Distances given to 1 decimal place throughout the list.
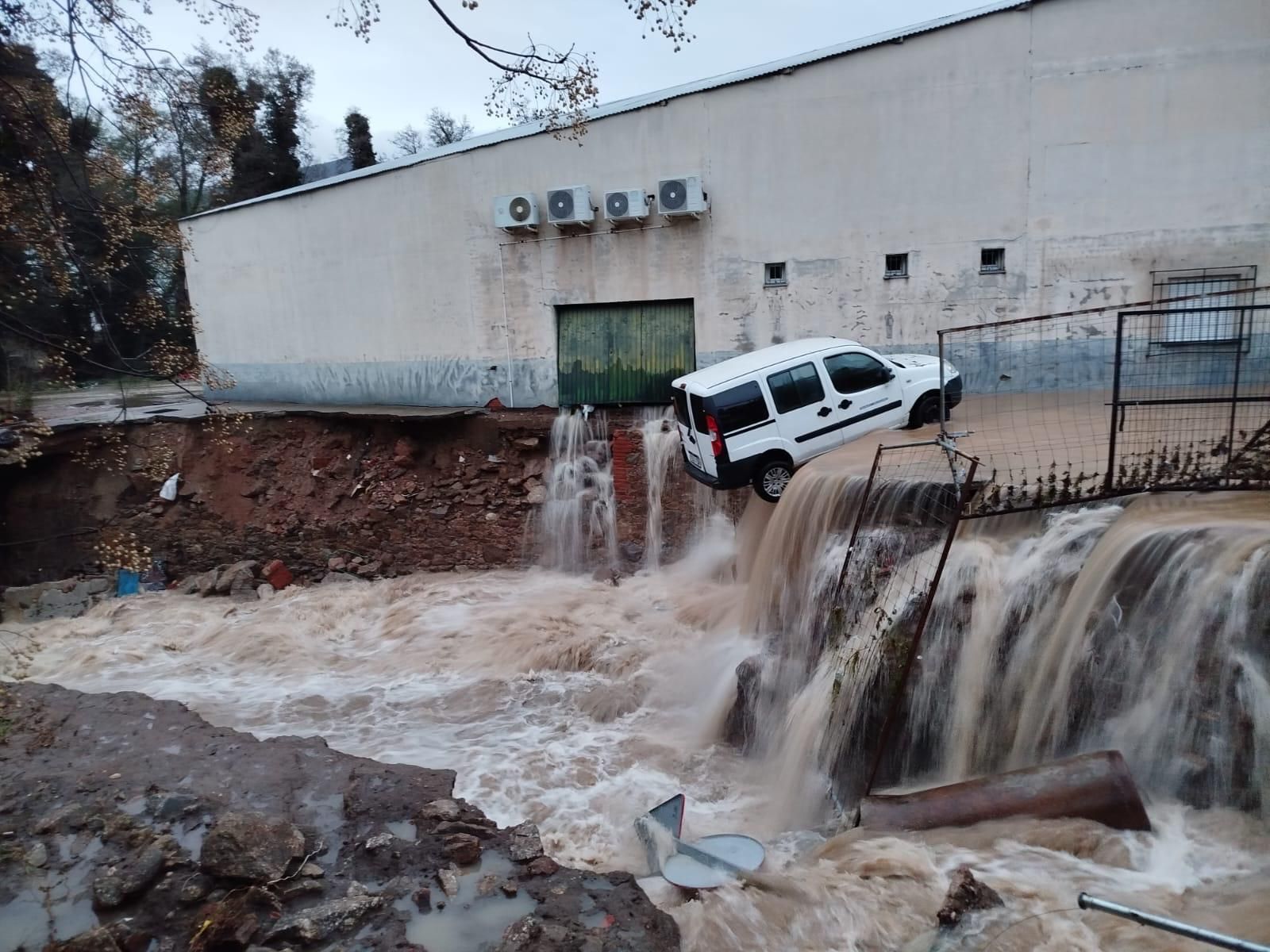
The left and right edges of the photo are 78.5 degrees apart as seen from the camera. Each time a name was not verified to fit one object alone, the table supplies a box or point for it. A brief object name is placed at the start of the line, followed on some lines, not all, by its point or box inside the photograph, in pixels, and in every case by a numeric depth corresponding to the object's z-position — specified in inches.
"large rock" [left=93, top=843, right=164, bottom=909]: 201.9
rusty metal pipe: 193.9
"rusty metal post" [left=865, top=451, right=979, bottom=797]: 223.3
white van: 385.4
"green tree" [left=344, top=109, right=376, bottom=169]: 1233.4
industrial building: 463.8
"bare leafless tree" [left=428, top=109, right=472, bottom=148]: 1654.8
